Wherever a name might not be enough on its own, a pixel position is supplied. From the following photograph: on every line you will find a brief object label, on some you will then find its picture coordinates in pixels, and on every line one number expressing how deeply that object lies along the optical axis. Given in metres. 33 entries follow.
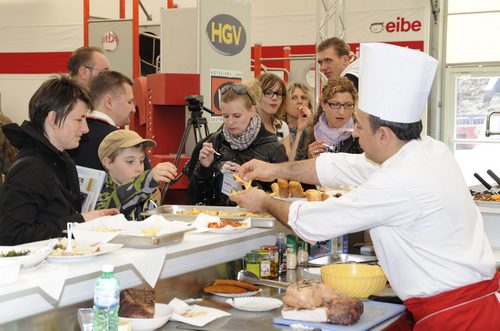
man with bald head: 5.11
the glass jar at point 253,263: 2.89
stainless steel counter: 2.04
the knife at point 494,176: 4.92
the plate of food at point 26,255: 2.09
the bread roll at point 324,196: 3.54
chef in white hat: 2.40
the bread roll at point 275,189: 3.81
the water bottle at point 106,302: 1.84
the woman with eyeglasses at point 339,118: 4.53
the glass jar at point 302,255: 3.22
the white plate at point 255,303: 2.46
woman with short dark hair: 2.84
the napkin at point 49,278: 2.01
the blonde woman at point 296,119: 4.82
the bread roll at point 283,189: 3.81
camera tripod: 5.78
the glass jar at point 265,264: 2.90
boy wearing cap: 3.41
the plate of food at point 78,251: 2.24
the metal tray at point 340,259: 3.25
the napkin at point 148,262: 2.37
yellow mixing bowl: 2.65
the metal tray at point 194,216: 3.16
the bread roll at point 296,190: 3.82
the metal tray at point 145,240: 2.50
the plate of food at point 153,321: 2.17
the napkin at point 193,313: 2.29
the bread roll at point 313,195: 3.45
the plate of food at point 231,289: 2.66
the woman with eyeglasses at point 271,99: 5.11
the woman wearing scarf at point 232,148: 4.15
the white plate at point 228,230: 2.91
